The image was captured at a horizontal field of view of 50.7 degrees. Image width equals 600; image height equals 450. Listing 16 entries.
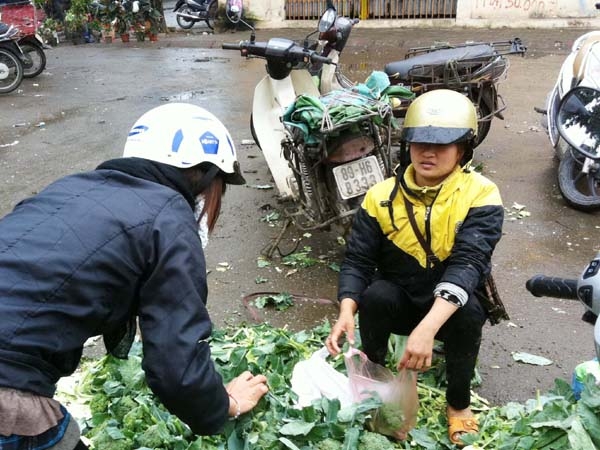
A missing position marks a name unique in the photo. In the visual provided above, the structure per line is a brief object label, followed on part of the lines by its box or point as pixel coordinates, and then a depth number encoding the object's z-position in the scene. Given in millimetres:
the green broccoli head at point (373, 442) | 2326
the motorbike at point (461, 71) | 5414
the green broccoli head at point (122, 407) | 2543
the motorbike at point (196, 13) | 16531
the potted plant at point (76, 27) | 16031
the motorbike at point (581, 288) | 1673
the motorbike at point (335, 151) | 3625
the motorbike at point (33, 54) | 10375
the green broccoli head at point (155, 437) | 2346
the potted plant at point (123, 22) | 15344
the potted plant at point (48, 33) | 16072
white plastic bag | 2564
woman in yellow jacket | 2418
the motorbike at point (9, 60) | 9508
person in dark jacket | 1513
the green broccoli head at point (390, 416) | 2443
